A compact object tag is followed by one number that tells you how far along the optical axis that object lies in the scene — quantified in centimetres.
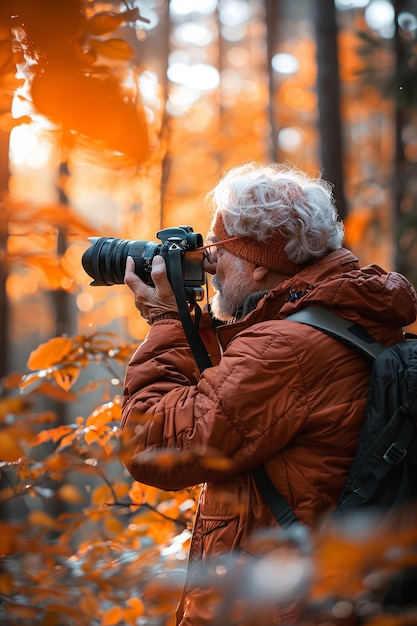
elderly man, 299
